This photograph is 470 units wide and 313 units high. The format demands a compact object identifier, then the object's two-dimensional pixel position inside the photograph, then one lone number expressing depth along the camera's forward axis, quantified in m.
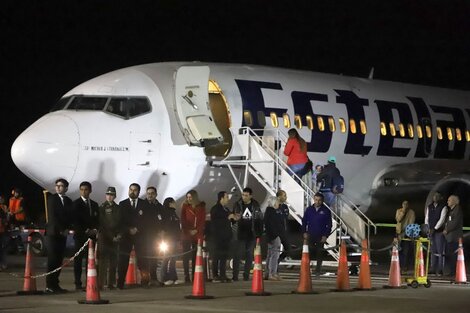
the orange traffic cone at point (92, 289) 15.13
